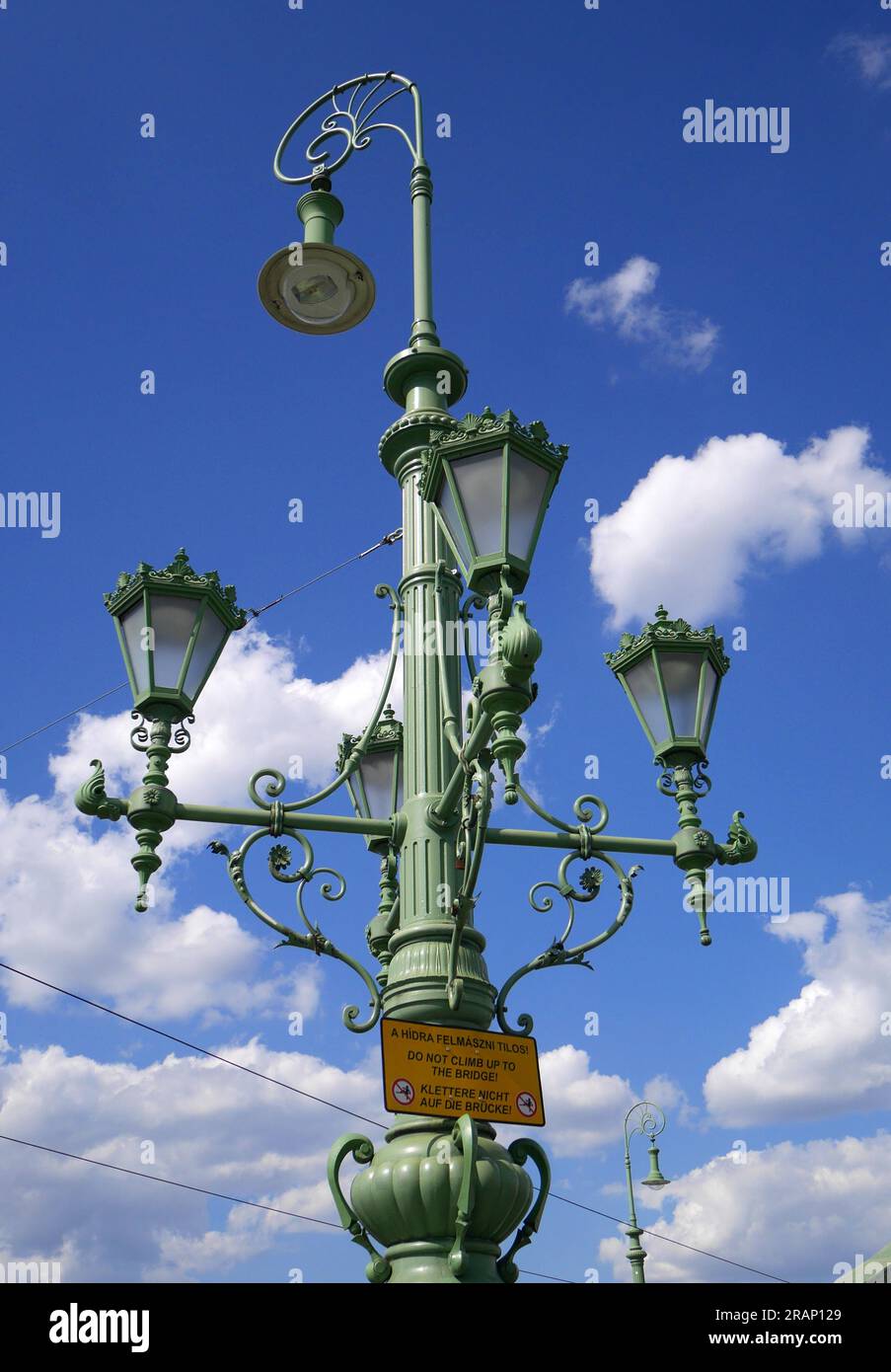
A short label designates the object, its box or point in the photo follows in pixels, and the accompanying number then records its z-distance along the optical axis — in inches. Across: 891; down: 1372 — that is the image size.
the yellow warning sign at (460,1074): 182.9
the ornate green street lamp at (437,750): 180.9
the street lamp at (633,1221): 717.9
